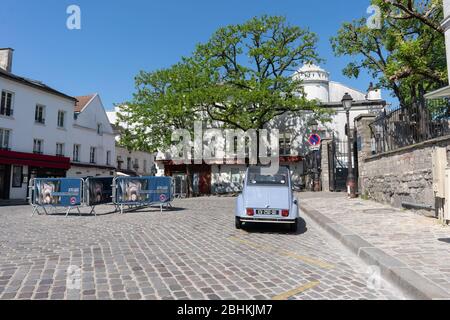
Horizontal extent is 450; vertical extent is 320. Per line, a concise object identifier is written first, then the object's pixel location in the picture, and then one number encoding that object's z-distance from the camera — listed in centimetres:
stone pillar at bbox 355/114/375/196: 1452
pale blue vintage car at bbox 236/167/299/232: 819
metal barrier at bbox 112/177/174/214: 1320
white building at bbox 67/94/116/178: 3147
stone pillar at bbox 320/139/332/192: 2173
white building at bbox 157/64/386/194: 3300
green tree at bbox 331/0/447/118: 1195
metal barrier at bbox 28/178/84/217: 1228
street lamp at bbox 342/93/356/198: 1545
